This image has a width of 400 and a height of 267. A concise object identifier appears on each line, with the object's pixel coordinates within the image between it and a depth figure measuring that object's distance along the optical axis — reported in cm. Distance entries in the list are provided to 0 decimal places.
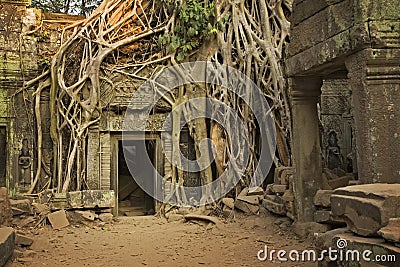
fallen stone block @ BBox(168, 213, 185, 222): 773
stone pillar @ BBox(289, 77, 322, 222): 496
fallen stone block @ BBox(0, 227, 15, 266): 390
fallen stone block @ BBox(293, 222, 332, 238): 459
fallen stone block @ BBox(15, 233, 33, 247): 505
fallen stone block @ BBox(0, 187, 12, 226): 548
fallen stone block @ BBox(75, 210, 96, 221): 712
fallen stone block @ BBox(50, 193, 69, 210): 713
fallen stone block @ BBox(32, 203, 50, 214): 696
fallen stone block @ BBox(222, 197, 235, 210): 723
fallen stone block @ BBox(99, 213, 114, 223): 730
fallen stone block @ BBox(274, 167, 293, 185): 592
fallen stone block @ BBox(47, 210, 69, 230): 678
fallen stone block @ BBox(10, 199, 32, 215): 679
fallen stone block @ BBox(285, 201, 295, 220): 534
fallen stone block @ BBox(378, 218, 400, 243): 235
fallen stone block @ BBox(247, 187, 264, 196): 680
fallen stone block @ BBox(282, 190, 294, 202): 535
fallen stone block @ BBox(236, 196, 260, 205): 650
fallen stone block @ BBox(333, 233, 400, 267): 234
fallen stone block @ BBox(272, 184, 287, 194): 578
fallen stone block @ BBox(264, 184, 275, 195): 624
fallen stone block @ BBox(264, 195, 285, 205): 576
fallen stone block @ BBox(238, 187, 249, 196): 710
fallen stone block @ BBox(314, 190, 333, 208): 458
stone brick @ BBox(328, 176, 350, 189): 513
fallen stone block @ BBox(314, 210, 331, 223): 454
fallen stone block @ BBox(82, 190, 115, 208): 727
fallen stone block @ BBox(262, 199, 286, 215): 570
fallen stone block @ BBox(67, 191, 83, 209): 719
